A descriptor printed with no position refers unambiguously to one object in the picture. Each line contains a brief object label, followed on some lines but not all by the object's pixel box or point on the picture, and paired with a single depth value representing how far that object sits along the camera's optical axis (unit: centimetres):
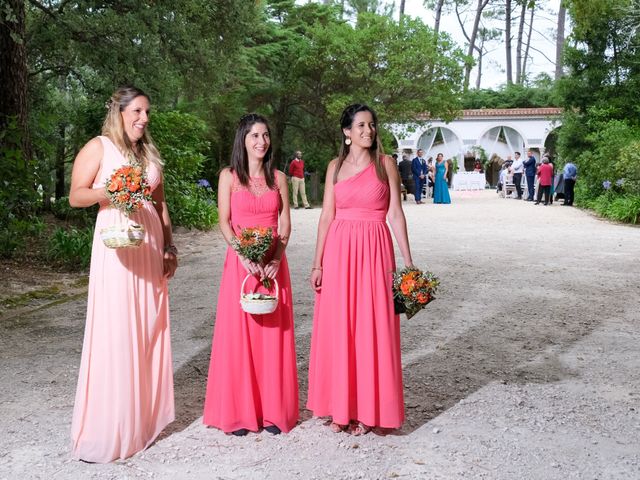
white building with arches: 3941
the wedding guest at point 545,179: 2308
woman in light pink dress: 356
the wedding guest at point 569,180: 2226
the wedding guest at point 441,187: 2381
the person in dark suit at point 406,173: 2448
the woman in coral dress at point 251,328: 389
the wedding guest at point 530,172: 2586
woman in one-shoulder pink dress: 386
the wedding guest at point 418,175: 2420
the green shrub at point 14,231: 902
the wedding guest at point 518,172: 2852
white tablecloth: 3281
